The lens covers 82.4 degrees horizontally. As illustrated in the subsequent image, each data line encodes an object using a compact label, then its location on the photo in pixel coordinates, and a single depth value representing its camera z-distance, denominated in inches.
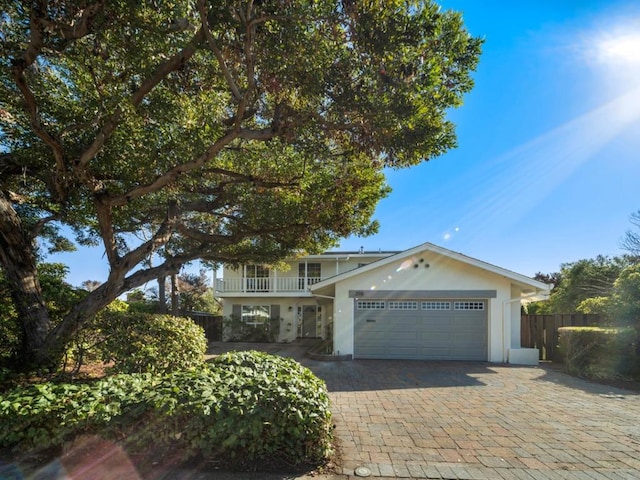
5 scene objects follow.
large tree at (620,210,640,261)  770.6
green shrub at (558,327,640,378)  394.3
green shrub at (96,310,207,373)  235.5
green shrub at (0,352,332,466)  148.9
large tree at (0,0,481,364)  180.7
